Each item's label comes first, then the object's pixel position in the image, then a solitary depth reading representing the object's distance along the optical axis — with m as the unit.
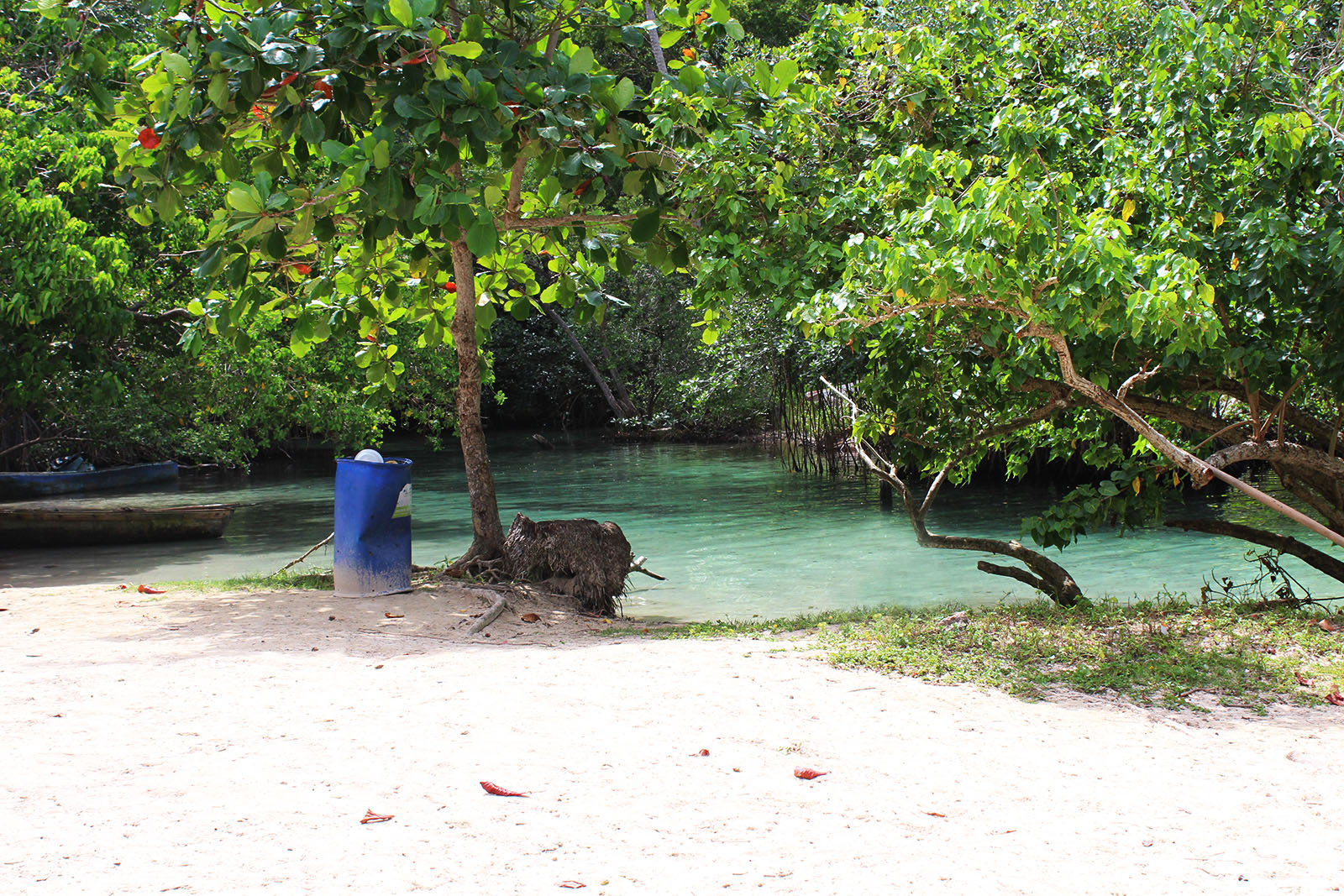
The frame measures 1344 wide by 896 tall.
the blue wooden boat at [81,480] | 17.50
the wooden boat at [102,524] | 12.15
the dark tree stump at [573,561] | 8.41
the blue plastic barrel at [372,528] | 7.38
